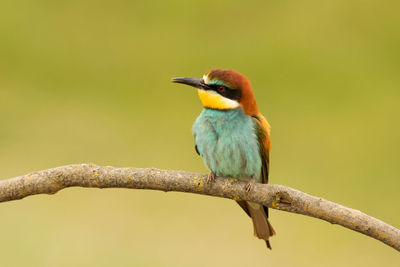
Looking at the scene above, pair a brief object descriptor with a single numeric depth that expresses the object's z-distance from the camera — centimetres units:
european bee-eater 559
